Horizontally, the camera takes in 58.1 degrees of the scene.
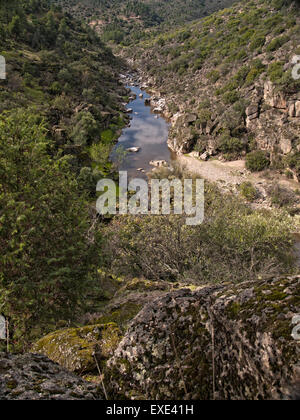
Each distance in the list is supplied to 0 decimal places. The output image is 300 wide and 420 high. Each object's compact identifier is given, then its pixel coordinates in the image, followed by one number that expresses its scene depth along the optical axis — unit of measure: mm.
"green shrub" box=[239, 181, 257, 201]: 36000
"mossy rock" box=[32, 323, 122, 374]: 5340
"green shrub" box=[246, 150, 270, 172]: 41906
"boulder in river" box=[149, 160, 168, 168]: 46825
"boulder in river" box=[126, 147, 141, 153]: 52294
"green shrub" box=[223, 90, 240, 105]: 53500
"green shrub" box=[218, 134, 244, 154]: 45531
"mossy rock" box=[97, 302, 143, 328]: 7521
